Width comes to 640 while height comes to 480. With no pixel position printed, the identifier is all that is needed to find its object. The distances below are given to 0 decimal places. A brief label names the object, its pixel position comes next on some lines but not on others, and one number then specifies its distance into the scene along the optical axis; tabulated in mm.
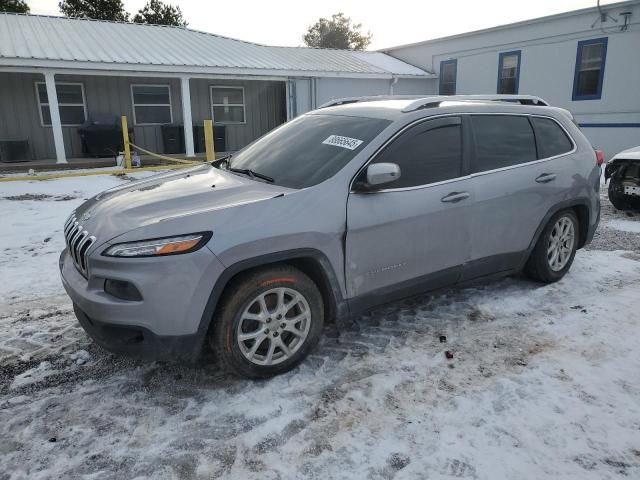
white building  13930
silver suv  2721
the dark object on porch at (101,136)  14547
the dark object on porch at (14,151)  13773
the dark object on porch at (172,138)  15962
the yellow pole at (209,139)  12797
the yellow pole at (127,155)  12581
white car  7367
